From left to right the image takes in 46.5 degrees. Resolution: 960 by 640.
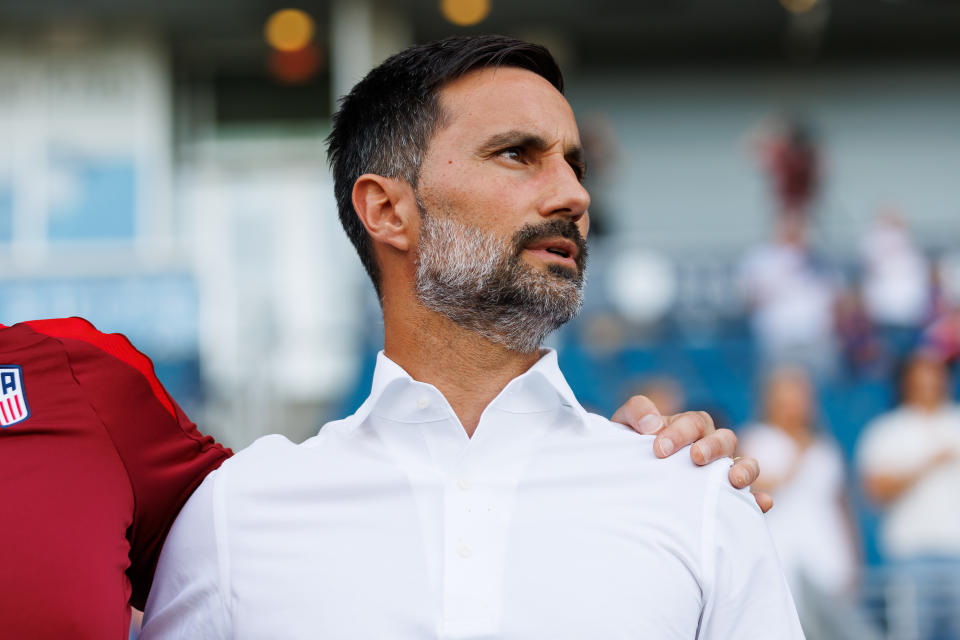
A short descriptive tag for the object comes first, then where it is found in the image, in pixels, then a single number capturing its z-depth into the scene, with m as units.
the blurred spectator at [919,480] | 5.21
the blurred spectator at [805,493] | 5.26
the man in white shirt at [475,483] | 1.61
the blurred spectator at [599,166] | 7.93
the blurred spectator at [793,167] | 9.36
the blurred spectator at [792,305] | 7.23
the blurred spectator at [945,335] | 7.26
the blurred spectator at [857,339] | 7.35
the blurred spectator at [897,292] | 7.39
